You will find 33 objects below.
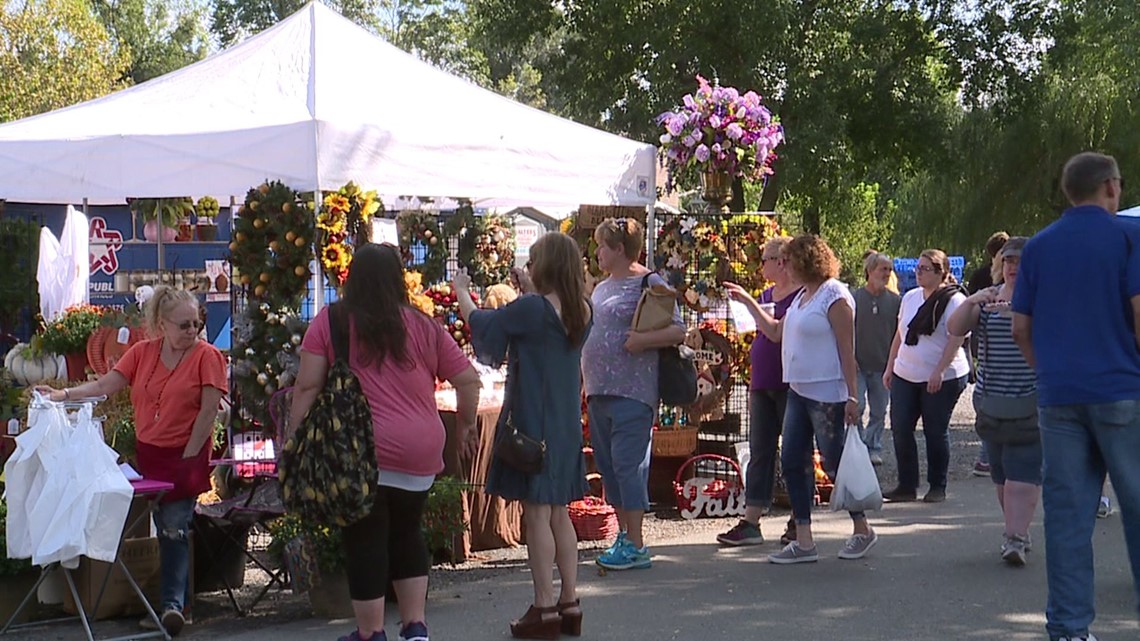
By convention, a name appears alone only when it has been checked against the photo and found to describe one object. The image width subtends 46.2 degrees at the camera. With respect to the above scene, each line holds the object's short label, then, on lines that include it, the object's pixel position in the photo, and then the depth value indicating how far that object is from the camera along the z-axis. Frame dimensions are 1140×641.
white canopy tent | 7.58
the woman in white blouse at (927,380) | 9.44
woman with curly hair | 7.12
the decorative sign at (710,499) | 8.96
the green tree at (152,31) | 55.28
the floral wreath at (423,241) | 9.70
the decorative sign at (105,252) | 16.02
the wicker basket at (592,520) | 8.17
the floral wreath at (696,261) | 9.30
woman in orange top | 6.13
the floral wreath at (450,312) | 9.06
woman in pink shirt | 5.04
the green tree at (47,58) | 28.55
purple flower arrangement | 9.30
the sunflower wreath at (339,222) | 7.76
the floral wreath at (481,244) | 10.09
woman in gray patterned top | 7.06
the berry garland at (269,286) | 7.78
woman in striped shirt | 6.92
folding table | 5.86
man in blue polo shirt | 5.04
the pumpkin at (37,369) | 9.28
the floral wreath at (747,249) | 9.37
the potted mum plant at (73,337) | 9.25
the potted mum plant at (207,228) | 15.64
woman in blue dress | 5.75
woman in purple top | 7.69
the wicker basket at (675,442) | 9.09
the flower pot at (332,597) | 6.31
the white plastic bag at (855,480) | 7.03
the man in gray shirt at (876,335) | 11.23
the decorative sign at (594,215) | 9.64
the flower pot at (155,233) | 15.44
